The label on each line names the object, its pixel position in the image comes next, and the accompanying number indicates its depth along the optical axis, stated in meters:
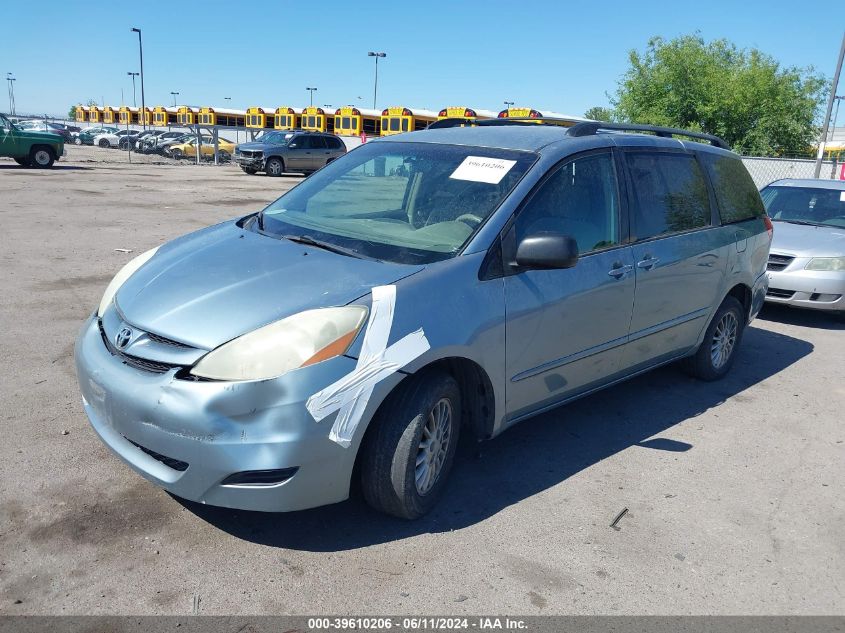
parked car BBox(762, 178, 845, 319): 7.71
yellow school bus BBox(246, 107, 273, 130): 48.85
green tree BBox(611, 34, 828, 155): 32.59
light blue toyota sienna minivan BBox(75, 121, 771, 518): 2.86
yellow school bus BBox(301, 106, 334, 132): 45.03
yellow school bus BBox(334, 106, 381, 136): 42.22
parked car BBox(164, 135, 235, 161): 40.38
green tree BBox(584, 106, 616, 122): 37.53
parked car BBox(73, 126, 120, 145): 52.42
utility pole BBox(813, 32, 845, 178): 16.59
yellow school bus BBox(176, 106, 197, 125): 54.00
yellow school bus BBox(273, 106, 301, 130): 45.78
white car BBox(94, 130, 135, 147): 49.50
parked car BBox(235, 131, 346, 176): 29.22
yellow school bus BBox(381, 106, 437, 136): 37.28
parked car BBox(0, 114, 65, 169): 23.06
